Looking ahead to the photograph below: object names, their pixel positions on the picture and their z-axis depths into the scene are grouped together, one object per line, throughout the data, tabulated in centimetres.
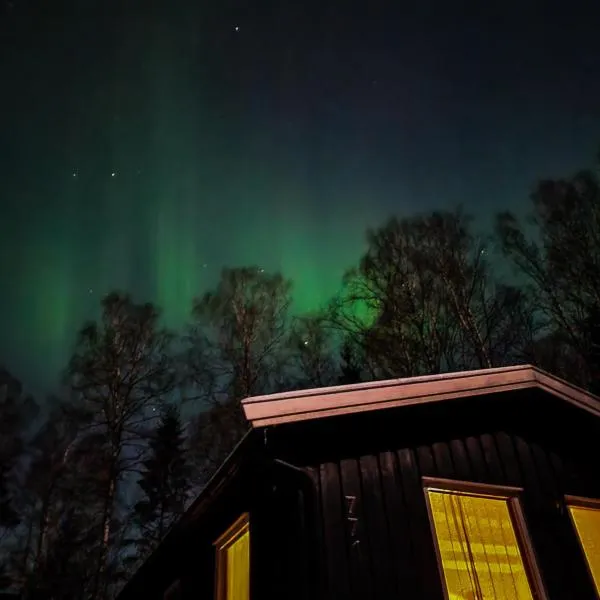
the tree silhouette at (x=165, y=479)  2483
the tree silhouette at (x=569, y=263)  1728
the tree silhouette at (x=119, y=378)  1919
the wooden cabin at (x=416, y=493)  502
